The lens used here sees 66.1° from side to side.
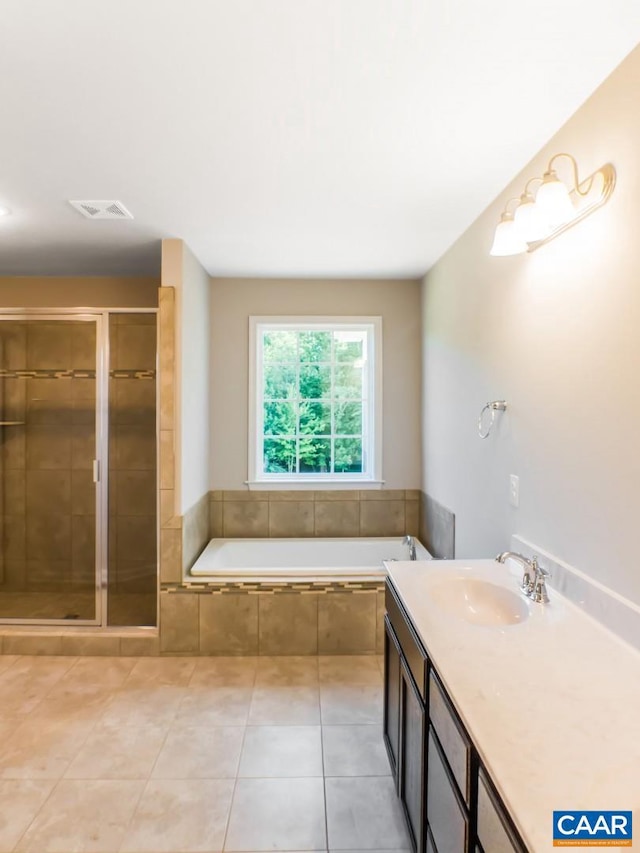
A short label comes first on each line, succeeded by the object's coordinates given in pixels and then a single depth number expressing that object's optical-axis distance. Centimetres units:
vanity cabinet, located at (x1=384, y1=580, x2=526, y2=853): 94
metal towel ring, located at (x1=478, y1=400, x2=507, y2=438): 224
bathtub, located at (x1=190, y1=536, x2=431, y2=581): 338
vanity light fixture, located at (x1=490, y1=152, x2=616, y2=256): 151
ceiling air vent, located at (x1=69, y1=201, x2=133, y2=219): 242
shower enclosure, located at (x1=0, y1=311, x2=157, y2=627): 305
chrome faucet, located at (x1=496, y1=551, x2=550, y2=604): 163
